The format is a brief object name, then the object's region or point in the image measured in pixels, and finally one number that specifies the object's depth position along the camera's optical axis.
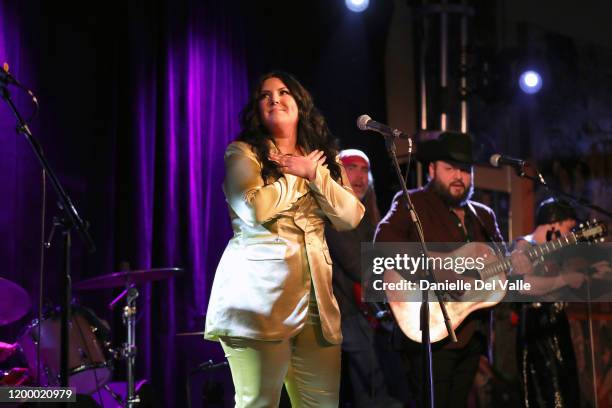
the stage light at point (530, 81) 6.61
